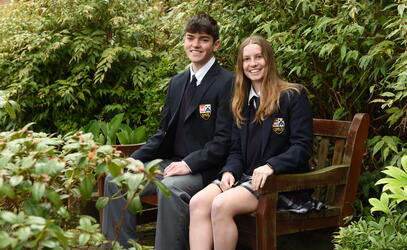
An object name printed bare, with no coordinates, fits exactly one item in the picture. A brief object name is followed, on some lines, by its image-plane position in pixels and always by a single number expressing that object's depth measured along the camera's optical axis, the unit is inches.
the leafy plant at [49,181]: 80.1
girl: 143.9
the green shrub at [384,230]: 107.7
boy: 152.6
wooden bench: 139.9
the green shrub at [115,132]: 218.7
